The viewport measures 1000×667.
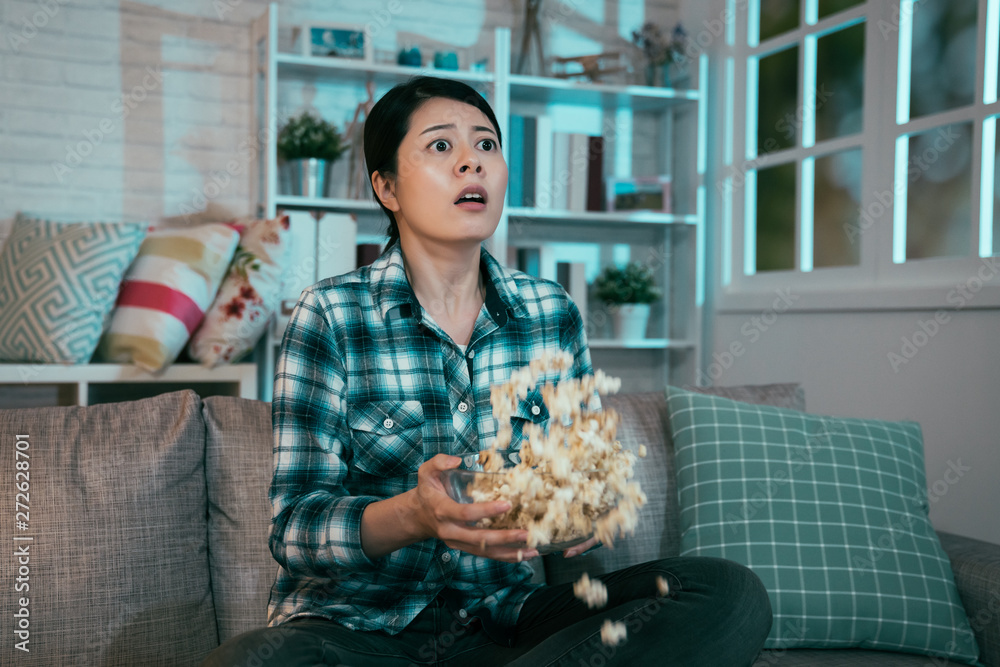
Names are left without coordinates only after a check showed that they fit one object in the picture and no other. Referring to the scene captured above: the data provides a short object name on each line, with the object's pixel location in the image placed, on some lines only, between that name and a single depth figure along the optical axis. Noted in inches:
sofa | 50.5
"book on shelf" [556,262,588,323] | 128.0
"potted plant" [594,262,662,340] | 127.6
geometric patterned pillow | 87.2
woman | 40.9
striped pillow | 89.4
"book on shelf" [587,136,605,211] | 127.6
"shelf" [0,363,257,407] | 88.9
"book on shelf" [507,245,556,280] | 125.1
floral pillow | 93.9
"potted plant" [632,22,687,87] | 130.3
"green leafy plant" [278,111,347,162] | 111.3
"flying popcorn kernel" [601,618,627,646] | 38.5
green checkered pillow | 56.7
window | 89.5
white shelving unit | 113.0
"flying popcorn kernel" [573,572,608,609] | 37.4
